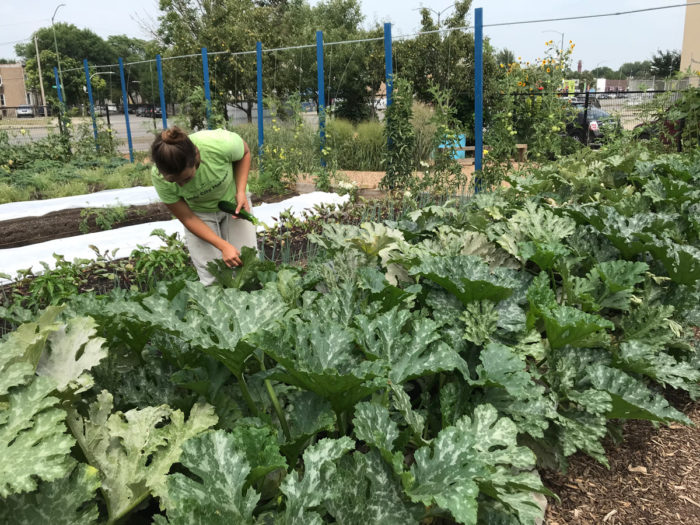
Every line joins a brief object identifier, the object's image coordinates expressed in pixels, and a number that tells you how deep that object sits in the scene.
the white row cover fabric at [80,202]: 6.90
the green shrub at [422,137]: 9.21
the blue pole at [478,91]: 6.31
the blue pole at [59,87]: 12.89
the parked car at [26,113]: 55.44
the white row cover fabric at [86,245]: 4.71
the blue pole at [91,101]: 13.64
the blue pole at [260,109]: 9.03
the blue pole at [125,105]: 13.51
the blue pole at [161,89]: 11.98
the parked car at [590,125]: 13.13
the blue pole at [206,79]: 10.42
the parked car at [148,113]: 22.75
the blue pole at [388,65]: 6.93
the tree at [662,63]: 26.95
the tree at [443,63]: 12.53
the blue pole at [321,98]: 8.04
